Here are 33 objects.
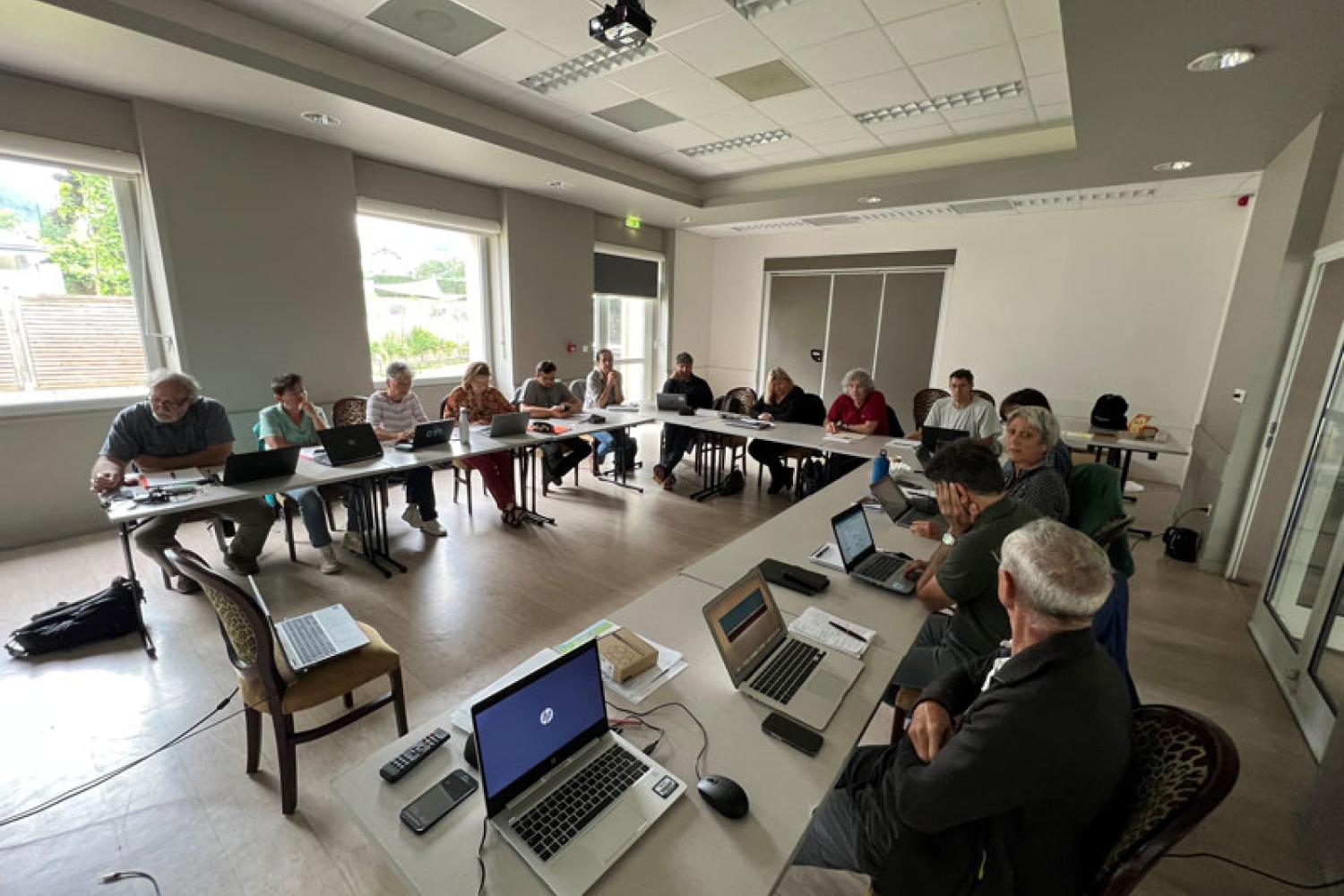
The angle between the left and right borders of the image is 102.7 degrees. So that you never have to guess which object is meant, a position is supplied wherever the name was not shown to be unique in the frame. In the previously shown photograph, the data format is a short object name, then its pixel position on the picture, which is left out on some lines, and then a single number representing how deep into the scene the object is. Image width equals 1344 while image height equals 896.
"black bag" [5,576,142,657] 2.52
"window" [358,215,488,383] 5.28
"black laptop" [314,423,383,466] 3.21
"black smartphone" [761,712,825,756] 1.25
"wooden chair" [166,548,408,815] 1.58
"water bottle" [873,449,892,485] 3.29
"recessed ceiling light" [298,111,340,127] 3.81
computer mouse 1.08
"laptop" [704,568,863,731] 1.38
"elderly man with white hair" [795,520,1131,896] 0.97
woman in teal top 3.53
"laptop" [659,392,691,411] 5.34
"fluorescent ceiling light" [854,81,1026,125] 3.90
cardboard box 1.42
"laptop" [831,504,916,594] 2.03
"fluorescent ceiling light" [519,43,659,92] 3.48
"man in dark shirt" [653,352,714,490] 5.45
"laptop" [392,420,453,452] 3.65
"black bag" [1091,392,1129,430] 4.97
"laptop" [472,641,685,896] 0.98
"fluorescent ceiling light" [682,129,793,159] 4.93
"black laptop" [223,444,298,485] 2.78
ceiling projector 2.50
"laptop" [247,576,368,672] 1.81
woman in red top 4.71
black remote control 1.12
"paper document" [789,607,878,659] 1.63
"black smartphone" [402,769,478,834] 1.01
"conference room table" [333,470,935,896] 0.96
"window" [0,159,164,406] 3.51
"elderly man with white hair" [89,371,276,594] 2.90
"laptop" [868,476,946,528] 2.77
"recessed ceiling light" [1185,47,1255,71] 2.37
